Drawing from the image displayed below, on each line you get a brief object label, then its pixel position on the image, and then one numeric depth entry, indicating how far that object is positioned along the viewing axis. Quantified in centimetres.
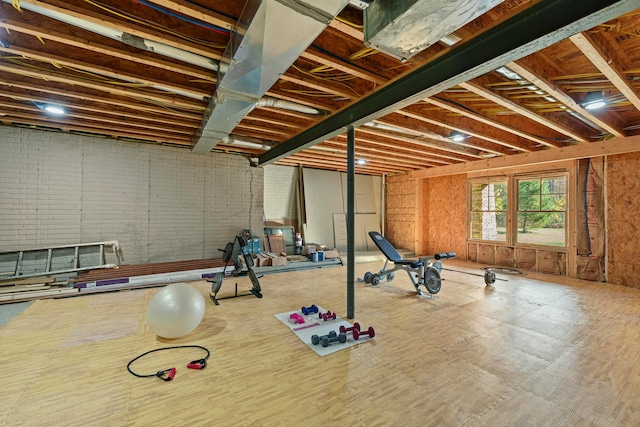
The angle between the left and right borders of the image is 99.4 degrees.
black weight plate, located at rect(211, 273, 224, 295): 381
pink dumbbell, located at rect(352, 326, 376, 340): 270
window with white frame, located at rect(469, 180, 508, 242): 727
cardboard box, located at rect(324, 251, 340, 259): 695
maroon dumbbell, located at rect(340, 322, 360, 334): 276
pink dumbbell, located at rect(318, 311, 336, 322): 324
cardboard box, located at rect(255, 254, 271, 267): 594
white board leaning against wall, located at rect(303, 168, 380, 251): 785
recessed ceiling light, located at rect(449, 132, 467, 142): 501
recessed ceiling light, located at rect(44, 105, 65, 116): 370
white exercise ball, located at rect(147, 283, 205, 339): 256
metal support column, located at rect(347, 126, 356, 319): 334
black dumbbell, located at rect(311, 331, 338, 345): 263
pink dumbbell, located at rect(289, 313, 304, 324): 316
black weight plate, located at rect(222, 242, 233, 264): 429
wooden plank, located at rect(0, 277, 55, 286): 421
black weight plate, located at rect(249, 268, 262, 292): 421
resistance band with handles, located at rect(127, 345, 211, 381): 209
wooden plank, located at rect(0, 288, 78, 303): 379
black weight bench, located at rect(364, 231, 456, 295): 430
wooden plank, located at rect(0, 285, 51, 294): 392
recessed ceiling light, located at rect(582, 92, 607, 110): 330
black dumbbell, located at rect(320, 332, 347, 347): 257
